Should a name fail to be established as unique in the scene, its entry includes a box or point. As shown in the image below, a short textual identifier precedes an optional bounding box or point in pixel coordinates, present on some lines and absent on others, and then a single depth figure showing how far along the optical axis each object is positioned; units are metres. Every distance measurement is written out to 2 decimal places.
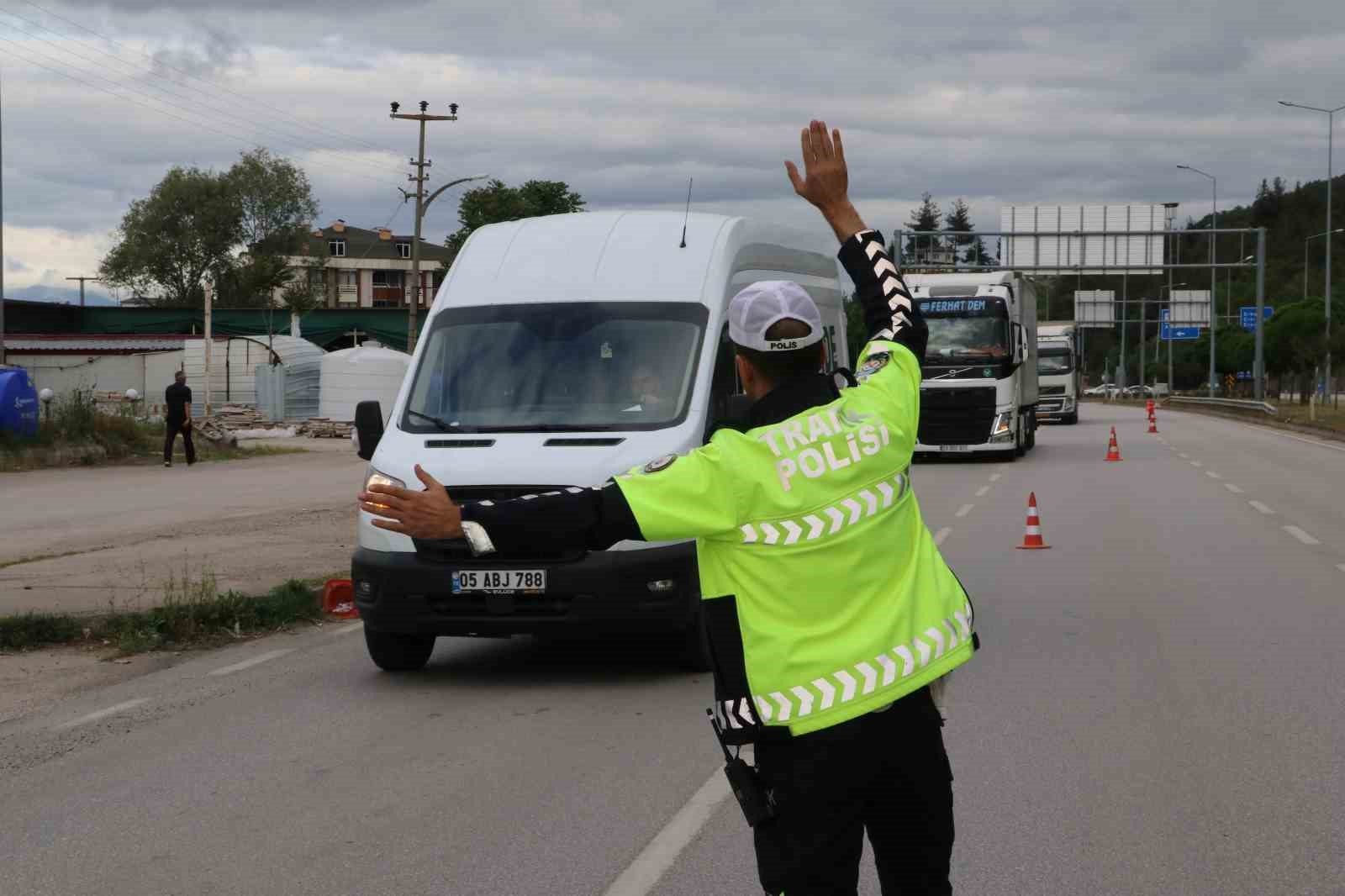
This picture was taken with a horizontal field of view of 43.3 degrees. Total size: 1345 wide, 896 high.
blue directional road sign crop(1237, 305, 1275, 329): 98.44
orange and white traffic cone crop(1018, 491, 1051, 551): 15.91
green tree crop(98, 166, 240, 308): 107.94
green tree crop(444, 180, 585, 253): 88.75
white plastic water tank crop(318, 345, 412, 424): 53.53
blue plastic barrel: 30.36
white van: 8.76
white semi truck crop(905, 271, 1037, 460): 31.39
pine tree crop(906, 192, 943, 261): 160.00
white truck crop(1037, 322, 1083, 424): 55.03
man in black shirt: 31.00
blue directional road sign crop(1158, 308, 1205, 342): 98.61
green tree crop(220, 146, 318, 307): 107.56
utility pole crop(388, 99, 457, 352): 51.02
